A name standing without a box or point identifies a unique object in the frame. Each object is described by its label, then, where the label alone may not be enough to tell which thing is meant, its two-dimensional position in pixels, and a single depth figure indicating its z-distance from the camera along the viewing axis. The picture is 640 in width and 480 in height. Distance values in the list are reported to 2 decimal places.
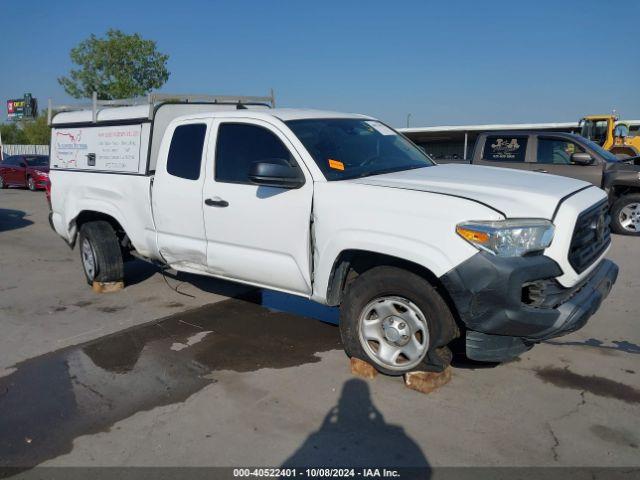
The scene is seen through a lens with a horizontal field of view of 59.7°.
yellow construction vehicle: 18.02
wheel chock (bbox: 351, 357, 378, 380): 4.14
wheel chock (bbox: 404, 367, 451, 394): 3.90
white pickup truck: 3.42
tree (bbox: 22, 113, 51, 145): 54.73
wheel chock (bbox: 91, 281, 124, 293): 6.77
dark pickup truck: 9.84
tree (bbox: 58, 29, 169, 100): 26.72
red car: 22.78
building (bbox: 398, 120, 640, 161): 23.62
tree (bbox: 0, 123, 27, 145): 61.12
